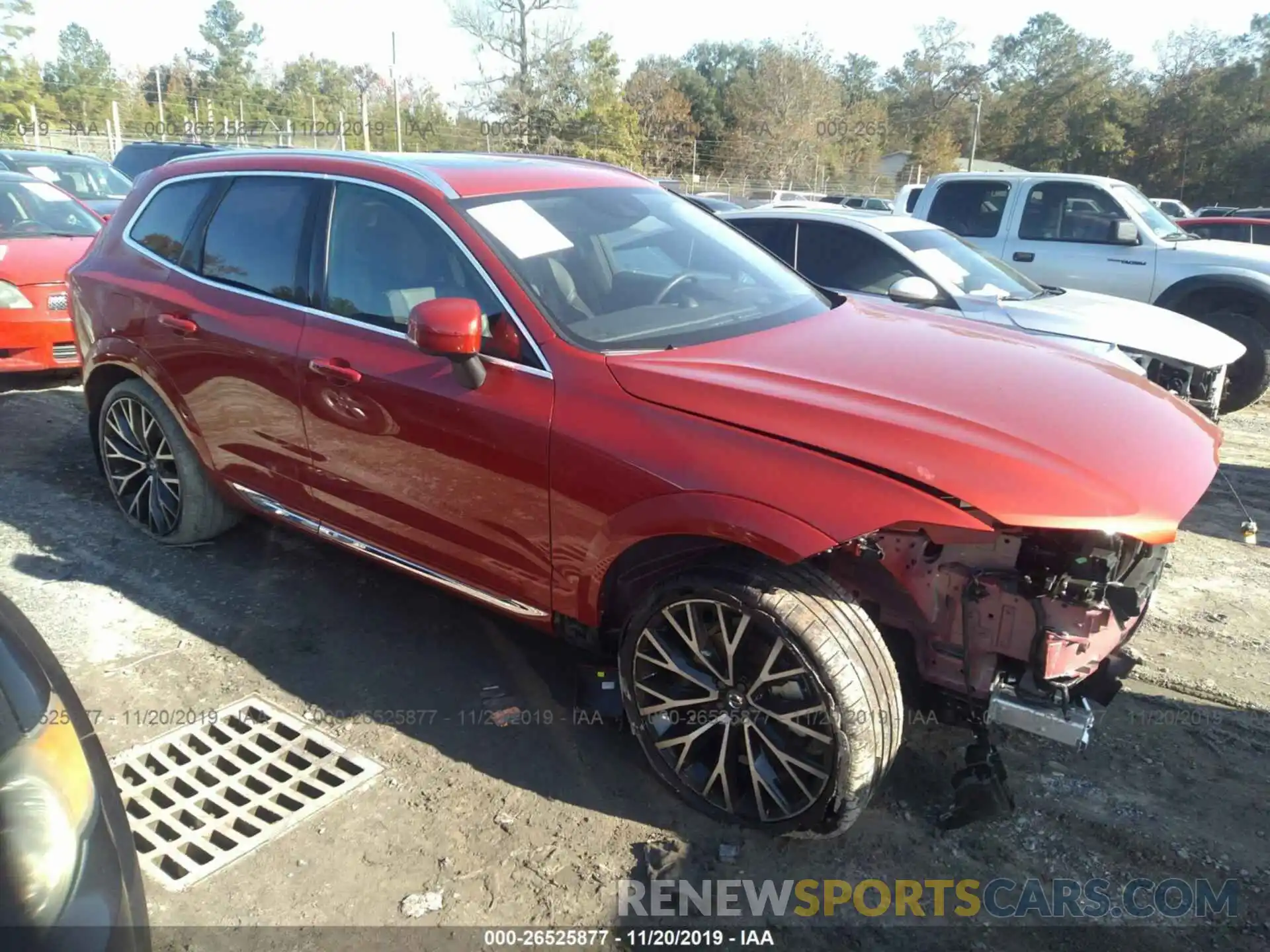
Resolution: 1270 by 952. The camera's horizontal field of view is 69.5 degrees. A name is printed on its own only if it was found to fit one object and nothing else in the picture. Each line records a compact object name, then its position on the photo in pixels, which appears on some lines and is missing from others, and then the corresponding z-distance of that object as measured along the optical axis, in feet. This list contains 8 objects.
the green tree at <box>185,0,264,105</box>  243.60
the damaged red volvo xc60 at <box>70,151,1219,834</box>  7.91
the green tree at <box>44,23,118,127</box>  143.43
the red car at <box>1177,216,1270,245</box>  44.06
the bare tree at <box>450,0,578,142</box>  136.05
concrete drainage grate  8.86
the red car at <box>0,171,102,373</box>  22.11
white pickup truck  26.08
